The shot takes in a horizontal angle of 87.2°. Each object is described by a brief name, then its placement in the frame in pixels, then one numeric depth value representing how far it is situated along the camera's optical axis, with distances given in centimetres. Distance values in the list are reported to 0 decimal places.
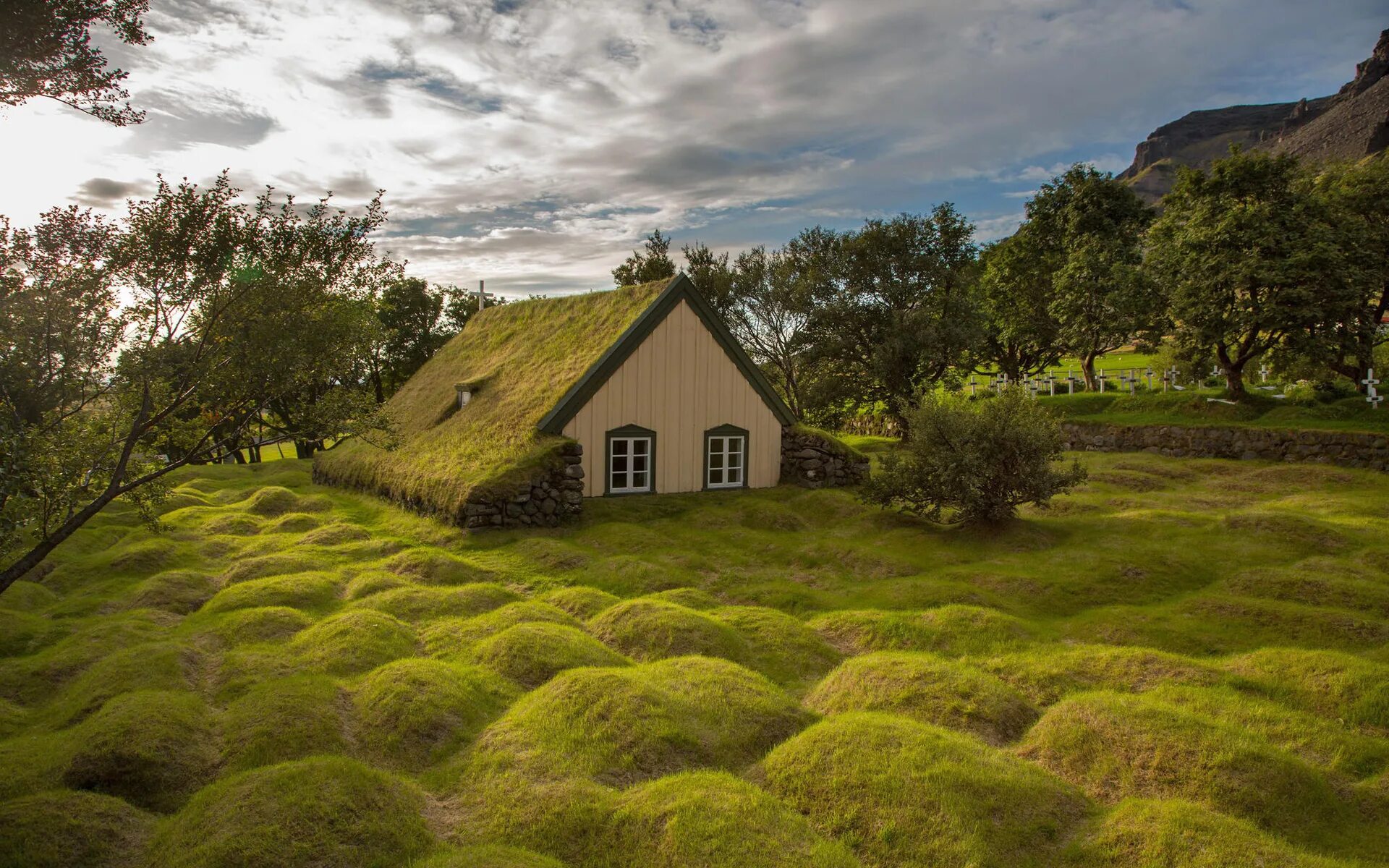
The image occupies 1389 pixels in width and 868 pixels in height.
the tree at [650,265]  4819
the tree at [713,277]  4191
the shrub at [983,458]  1739
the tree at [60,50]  902
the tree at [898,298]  3622
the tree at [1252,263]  2741
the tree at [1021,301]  4469
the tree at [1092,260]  3647
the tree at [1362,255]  2756
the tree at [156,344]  878
